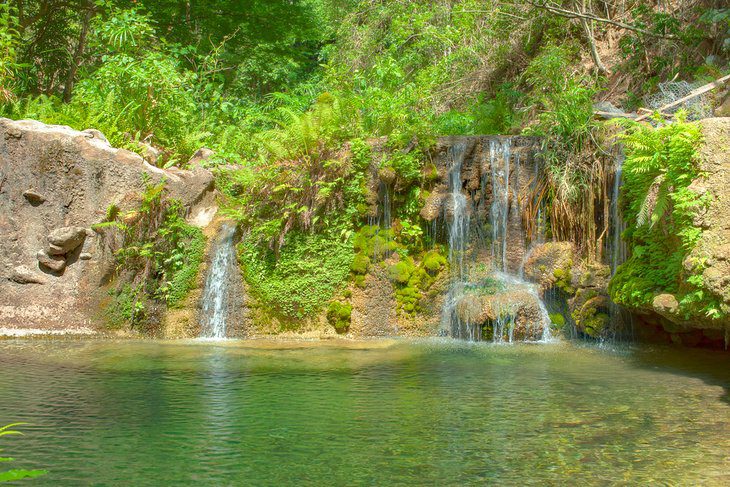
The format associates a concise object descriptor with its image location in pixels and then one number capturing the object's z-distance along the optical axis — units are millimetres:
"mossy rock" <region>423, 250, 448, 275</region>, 11742
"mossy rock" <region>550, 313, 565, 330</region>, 10953
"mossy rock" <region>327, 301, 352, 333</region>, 11430
